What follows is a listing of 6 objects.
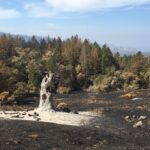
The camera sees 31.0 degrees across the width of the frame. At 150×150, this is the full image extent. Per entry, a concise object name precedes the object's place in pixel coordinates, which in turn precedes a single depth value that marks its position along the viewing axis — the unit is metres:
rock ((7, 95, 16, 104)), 40.53
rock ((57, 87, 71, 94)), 61.07
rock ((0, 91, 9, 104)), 38.97
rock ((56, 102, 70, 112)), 26.80
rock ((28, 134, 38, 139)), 16.42
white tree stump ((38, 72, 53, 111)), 24.86
